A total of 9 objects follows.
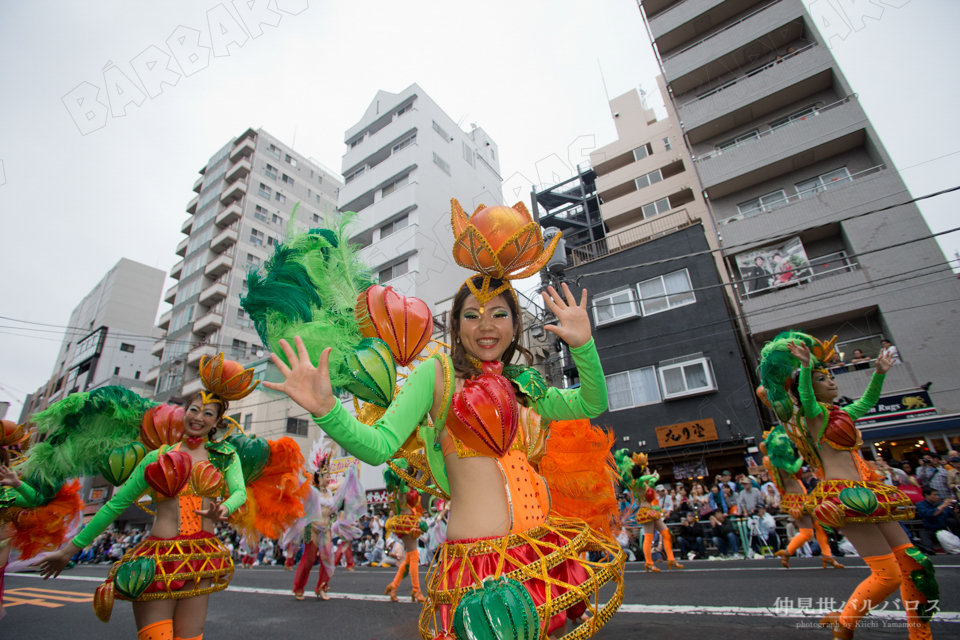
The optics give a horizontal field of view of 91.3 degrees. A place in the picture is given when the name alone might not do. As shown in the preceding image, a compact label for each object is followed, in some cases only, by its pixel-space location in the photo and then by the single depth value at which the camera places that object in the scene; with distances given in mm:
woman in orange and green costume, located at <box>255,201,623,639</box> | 1442
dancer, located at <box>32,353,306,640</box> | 2840
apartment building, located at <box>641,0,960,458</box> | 12359
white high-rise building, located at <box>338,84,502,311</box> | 22484
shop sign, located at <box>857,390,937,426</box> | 11734
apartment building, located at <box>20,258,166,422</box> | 35156
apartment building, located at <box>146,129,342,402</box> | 31531
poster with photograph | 14344
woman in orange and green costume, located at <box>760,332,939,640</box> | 2807
